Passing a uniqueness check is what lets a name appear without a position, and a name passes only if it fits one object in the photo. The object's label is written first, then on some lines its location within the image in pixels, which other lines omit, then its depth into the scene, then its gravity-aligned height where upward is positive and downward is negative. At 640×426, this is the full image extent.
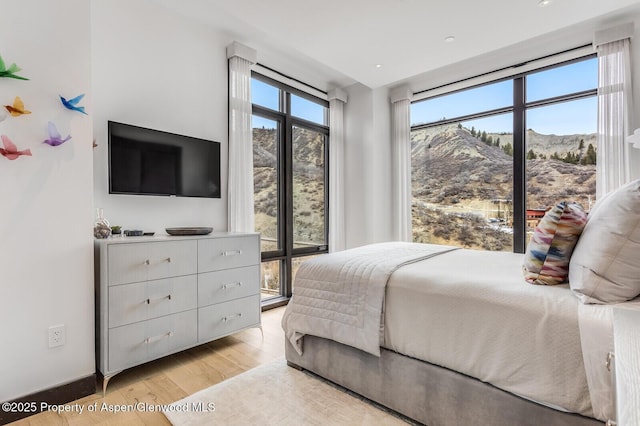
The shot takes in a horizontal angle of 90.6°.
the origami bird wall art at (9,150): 1.54 +0.32
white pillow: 1.08 -0.17
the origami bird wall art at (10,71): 1.53 +0.70
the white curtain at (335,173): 4.10 +0.52
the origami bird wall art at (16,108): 1.56 +0.53
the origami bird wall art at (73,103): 1.72 +0.61
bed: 1.08 -0.49
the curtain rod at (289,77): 3.34 +1.55
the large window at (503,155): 3.13 +0.63
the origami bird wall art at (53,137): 1.67 +0.41
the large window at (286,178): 3.42 +0.41
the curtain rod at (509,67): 3.03 +1.55
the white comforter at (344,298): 1.58 -0.46
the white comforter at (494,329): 1.08 -0.46
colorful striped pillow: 1.30 -0.13
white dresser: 1.81 -0.52
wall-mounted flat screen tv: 2.18 +0.39
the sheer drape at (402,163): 4.12 +0.66
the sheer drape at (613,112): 2.71 +0.86
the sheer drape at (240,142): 2.94 +0.68
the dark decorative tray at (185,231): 2.24 -0.12
